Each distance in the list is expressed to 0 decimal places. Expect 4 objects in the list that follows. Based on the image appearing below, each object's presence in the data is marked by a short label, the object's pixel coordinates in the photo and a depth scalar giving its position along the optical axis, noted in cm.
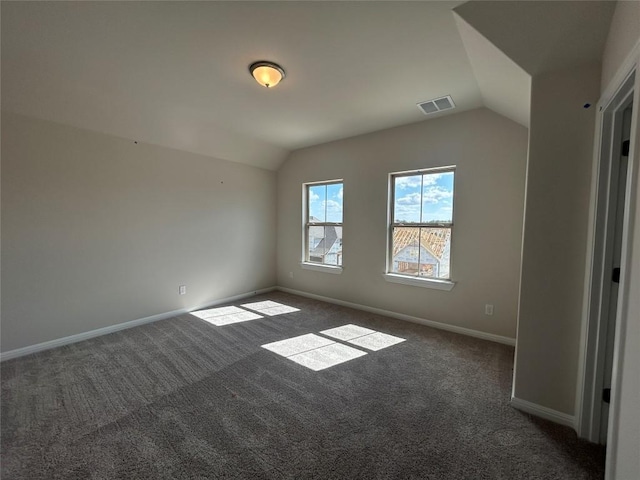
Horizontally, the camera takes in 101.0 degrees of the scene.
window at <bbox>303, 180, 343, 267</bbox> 440
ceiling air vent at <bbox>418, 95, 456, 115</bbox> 283
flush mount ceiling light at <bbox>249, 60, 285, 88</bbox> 219
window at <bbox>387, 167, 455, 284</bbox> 336
